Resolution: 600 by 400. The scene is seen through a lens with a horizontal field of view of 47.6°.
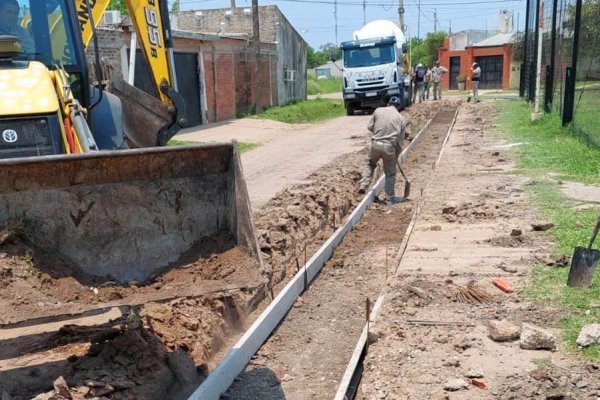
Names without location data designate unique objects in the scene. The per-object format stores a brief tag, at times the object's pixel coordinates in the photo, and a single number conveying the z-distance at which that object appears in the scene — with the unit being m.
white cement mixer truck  28.89
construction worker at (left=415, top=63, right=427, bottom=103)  37.31
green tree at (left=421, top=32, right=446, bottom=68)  66.38
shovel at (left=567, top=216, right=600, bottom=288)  6.17
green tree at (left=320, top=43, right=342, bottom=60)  31.00
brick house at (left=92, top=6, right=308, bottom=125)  20.33
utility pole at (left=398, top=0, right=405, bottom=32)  42.90
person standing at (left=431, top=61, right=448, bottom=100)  37.28
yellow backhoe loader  4.43
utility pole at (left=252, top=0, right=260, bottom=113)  28.82
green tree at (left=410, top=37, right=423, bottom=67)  71.71
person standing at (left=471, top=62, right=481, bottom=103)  33.47
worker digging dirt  10.98
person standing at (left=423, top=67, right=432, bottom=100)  38.53
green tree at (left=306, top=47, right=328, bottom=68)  98.12
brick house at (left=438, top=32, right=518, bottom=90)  53.69
